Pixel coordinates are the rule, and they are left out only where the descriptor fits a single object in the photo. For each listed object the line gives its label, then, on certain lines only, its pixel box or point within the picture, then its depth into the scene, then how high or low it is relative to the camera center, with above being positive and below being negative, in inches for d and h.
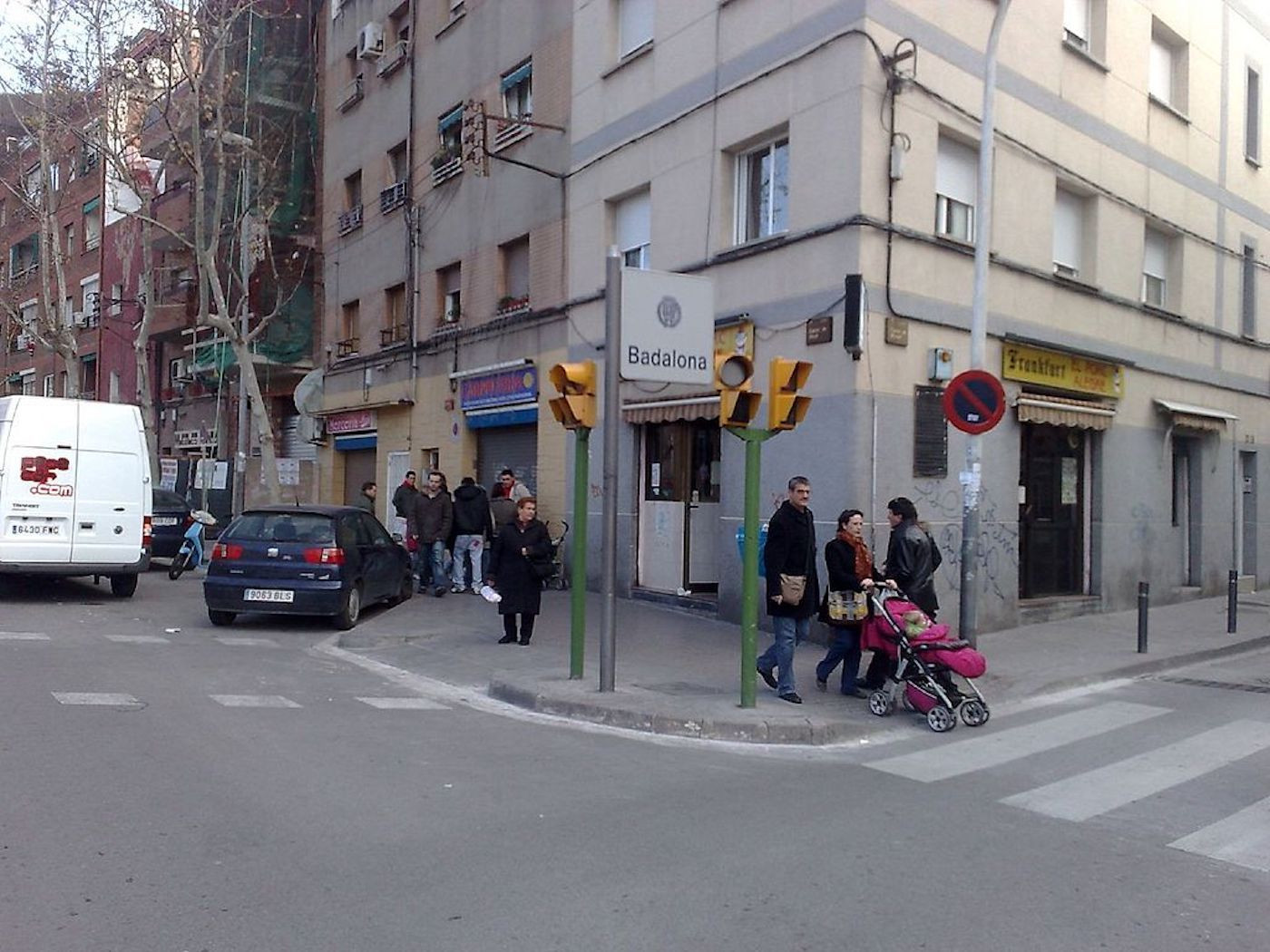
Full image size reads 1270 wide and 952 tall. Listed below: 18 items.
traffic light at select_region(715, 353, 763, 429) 334.3 +33.1
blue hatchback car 494.3 -33.3
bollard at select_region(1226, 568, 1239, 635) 532.4 -43.4
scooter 730.2 -36.7
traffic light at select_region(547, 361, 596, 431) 354.9 +33.3
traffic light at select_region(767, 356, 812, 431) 334.3 +32.8
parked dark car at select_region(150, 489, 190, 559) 777.6 -22.8
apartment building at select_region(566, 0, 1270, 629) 478.9 +126.3
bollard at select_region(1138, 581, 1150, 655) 464.8 -42.1
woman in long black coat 449.7 -26.1
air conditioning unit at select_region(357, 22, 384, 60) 876.0 +353.9
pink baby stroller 329.4 -48.8
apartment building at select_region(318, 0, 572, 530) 685.9 +180.3
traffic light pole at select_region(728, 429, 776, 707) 336.8 -24.3
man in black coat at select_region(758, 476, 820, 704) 351.9 -21.2
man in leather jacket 370.6 -15.9
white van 542.0 -1.6
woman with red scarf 360.8 -22.6
